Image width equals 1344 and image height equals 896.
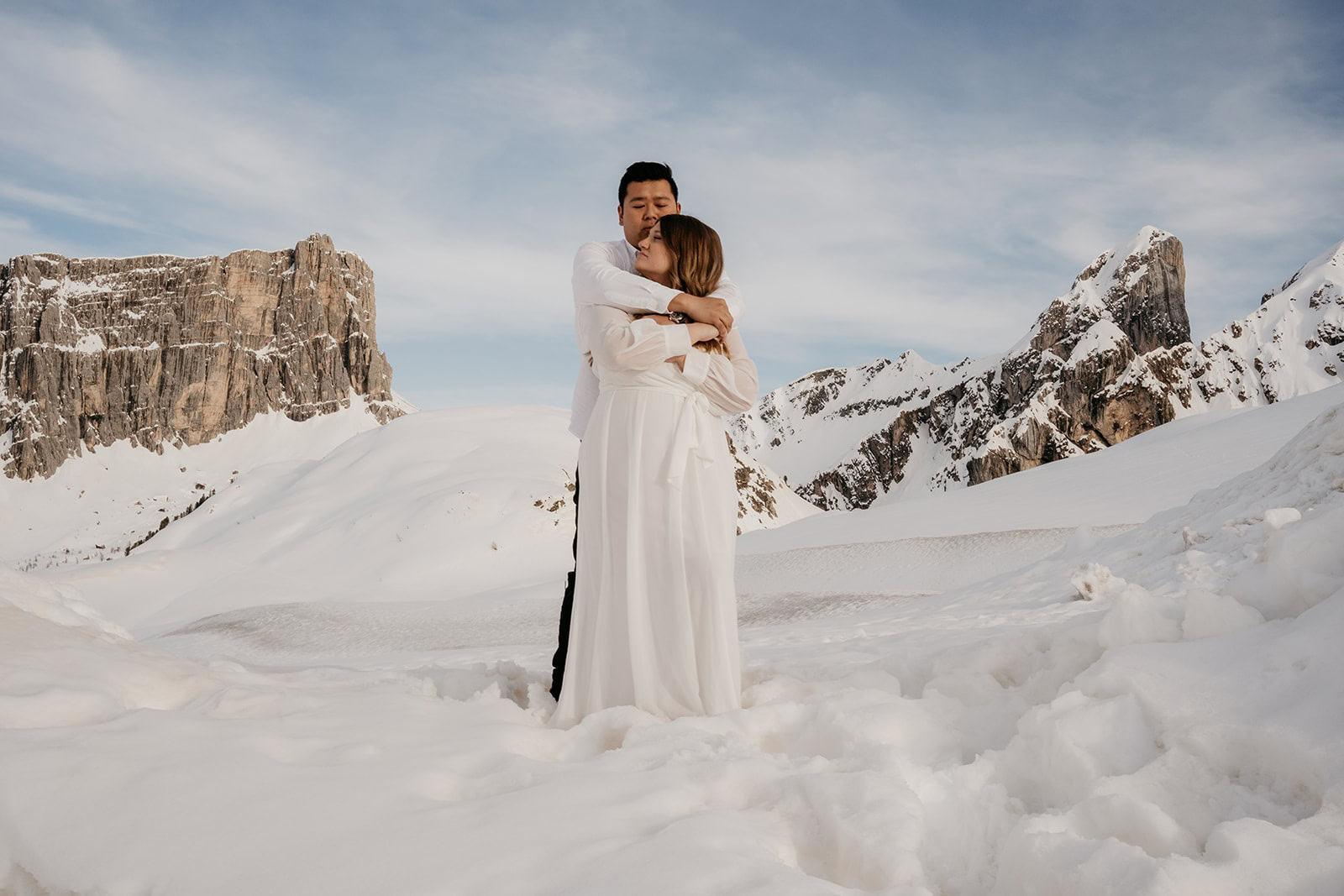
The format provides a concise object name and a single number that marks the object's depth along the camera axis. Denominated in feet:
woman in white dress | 9.94
